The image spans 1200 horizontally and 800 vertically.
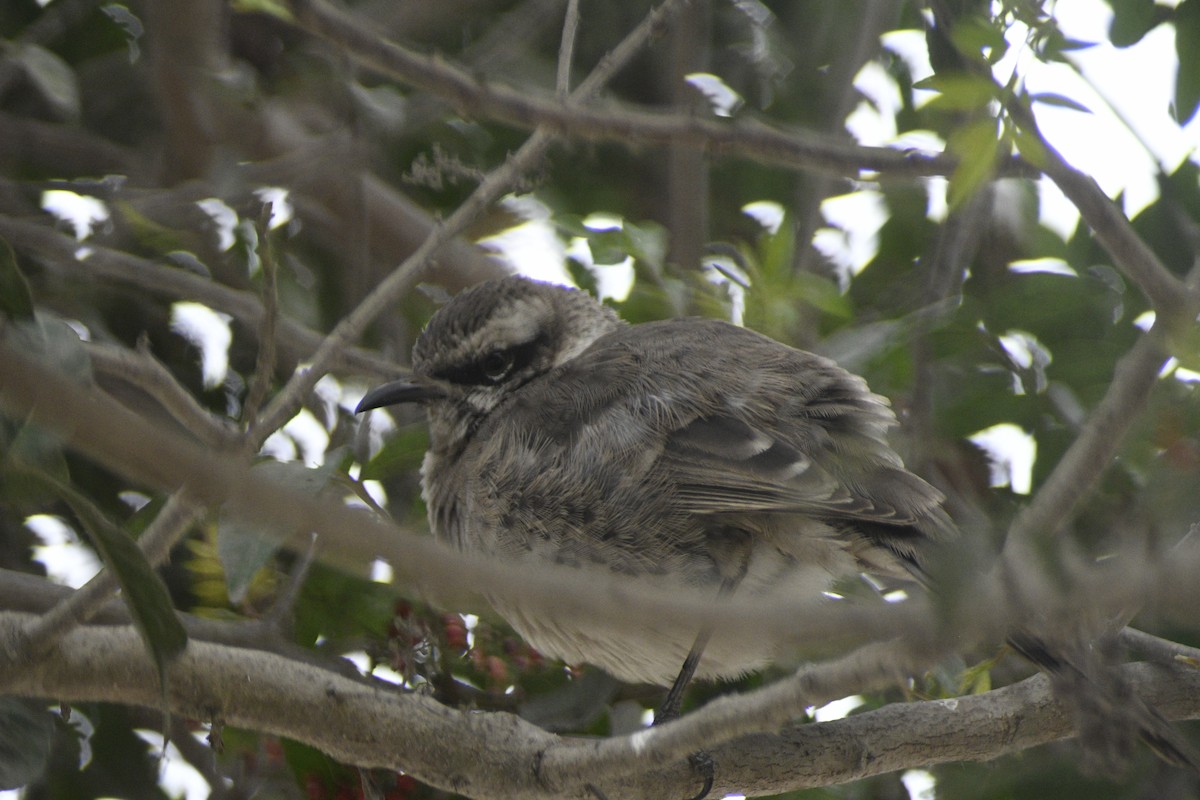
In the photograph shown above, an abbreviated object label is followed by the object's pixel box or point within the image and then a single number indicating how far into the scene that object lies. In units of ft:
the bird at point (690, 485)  21.45
